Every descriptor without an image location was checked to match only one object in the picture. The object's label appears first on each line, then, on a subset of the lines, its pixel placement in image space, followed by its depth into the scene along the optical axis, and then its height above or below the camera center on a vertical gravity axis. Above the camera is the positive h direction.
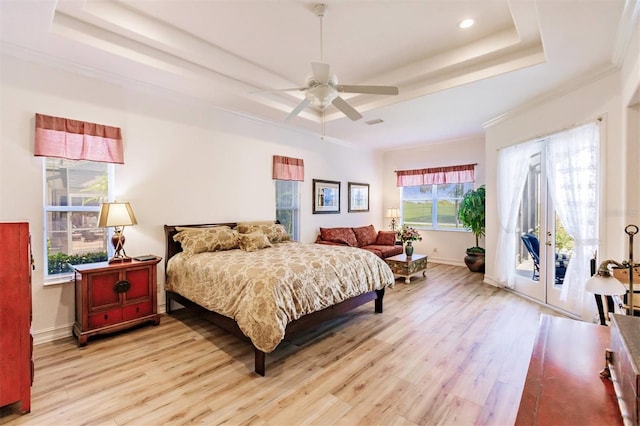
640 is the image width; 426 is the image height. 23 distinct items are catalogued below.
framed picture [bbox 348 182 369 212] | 6.93 +0.27
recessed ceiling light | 2.82 +1.77
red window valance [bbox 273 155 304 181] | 5.16 +0.73
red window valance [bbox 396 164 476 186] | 6.43 +0.75
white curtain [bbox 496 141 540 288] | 4.51 +0.12
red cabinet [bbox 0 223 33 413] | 1.92 -0.70
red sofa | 5.87 -0.64
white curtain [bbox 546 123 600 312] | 3.31 +0.13
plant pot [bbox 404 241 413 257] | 5.60 -0.78
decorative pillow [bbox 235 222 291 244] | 4.44 -0.32
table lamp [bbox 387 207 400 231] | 7.22 -0.12
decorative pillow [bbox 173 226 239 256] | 3.66 -0.39
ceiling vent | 4.91 +1.46
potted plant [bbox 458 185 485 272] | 5.94 -0.24
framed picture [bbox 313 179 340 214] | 6.00 +0.25
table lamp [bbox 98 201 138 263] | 3.10 -0.11
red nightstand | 2.94 -0.91
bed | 2.48 -0.72
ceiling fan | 2.54 +1.08
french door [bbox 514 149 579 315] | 3.92 -0.50
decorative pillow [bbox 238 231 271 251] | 3.89 -0.44
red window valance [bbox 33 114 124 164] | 2.93 +0.72
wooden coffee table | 5.30 -1.03
